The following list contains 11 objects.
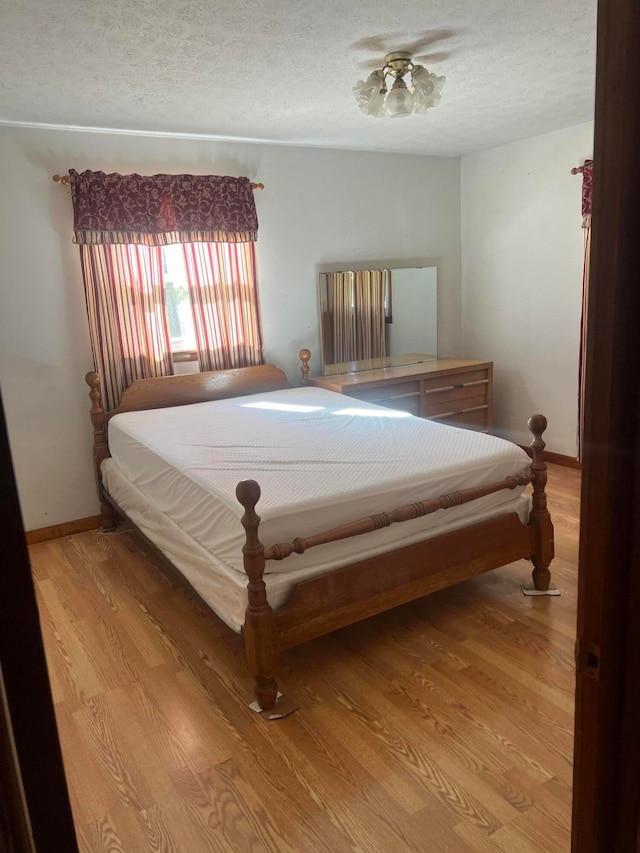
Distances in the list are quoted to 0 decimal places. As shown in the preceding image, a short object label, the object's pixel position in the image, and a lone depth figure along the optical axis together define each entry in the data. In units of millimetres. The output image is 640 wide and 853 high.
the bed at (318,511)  2174
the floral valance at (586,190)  3865
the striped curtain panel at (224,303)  3975
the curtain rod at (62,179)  3459
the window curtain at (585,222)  3882
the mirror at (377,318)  4559
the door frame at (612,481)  599
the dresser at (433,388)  4297
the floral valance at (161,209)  3535
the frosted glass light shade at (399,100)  2576
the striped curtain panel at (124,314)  3668
